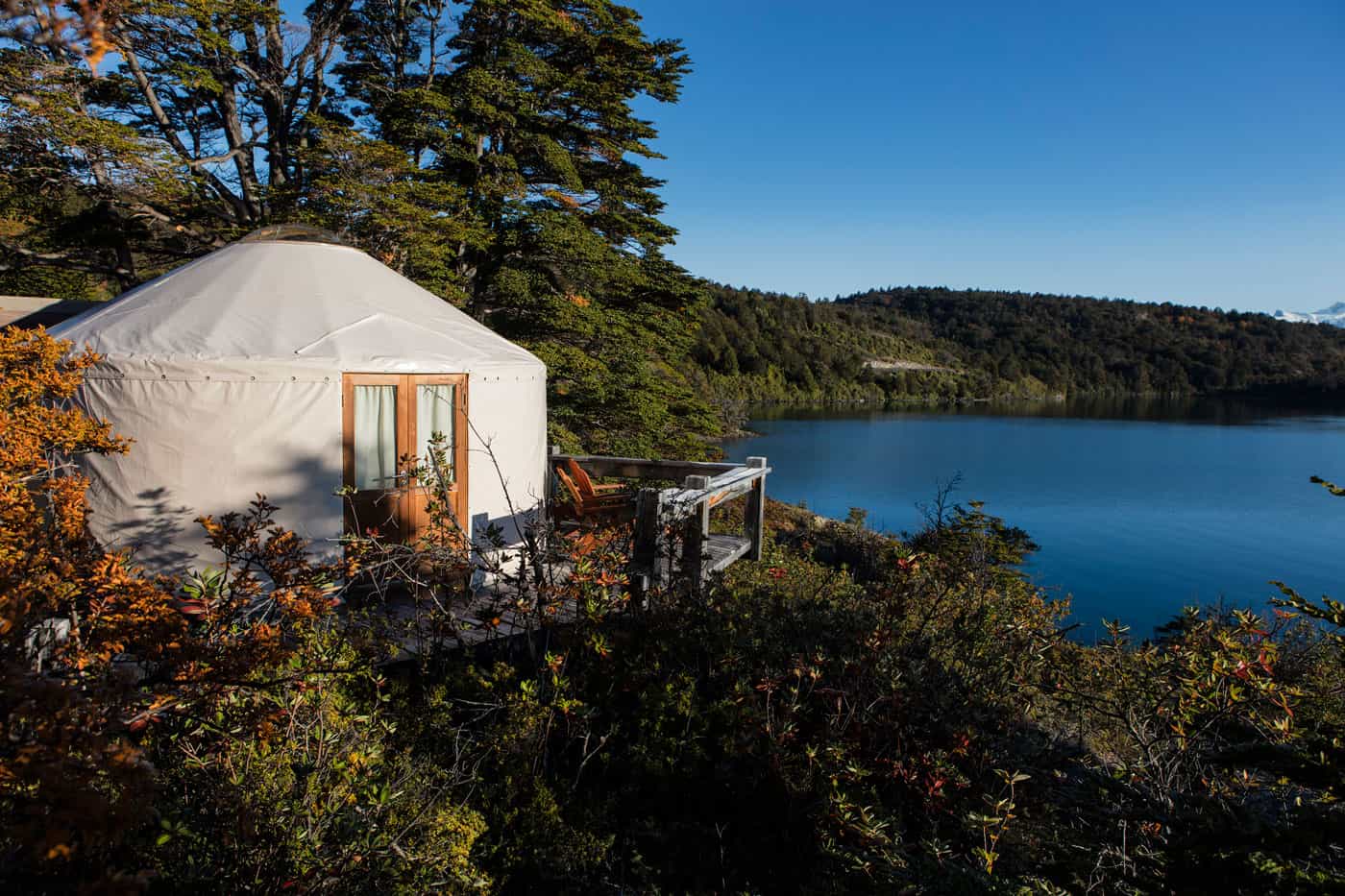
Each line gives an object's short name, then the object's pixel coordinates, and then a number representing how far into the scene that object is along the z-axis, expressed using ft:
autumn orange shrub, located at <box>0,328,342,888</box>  3.95
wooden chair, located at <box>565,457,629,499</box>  19.25
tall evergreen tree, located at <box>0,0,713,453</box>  29.48
